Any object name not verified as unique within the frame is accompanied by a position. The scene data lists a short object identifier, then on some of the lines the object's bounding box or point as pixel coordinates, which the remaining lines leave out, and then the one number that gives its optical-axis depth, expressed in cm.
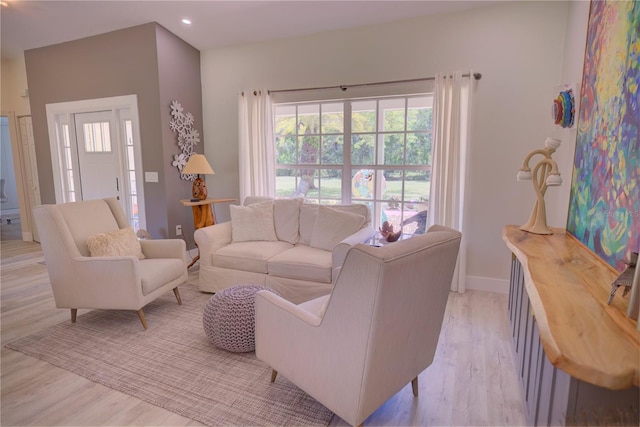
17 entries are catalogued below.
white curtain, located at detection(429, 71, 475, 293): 316
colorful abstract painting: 135
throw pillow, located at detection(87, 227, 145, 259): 265
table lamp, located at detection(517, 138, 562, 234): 211
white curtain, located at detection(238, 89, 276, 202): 404
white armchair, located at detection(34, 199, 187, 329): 248
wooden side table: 380
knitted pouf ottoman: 219
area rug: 174
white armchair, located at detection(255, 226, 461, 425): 126
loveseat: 288
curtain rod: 311
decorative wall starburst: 401
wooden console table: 81
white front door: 439
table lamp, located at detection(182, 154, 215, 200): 373
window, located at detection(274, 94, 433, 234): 353
